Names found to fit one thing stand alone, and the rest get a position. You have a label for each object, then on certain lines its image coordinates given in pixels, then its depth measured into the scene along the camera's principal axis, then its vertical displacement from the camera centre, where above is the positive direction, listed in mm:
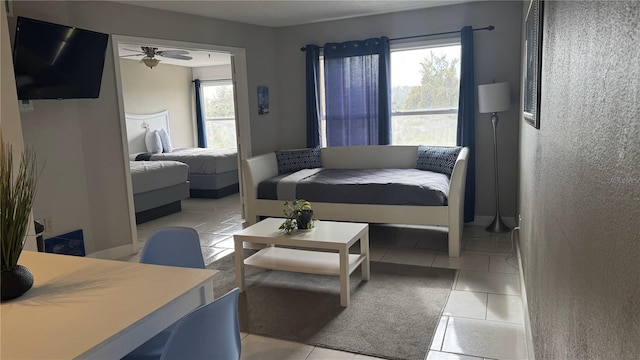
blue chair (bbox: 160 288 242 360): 1221 -585
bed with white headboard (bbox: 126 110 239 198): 6977 -642
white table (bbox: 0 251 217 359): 1150 -519
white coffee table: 3051 -972
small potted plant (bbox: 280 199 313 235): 3346 -717
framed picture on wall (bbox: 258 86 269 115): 5699 +313
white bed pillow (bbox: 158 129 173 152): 8531 -223
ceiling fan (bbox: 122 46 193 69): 5711 +957
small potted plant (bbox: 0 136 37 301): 1336 -256
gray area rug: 2578 -1237
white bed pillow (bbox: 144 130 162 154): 8359 -231
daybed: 3986 -621
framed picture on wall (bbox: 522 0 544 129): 1972 +237
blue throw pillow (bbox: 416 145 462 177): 4684 -439
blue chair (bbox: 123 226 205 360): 1982 -528
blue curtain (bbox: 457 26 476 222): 4766 +12
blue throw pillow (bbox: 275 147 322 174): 5352 -436
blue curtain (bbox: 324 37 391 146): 5234 +334
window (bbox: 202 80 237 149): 9453 +278
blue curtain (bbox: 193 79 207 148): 9562 +183
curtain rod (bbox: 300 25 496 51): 4711 +905
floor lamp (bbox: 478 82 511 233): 4375 +159
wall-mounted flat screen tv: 3426 +595
